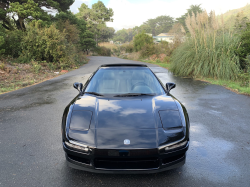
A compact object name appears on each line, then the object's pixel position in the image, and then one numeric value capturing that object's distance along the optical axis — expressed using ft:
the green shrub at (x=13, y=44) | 49.44
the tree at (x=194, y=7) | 198.54
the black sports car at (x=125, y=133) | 7.51
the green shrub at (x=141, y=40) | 109.52
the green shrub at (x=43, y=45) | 51.62
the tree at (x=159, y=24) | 356.38
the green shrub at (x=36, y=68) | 43.93
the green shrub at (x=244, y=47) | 32.04
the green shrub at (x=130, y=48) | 130.58
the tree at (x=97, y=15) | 193.16
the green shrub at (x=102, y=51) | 158.82
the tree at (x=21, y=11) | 60.13
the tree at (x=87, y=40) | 125.47
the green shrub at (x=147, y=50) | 99.27
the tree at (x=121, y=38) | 434.22
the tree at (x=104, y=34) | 197.77
